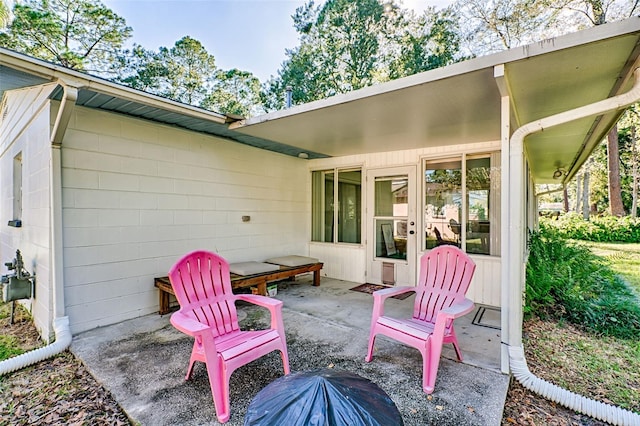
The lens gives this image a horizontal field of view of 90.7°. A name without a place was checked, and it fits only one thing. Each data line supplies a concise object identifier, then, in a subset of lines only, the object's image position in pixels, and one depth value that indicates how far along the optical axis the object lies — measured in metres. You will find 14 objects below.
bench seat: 3.85
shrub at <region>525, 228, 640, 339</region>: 3.85
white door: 5.22
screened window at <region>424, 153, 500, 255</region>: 4.55
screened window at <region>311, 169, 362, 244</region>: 5.92
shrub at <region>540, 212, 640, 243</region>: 12.59
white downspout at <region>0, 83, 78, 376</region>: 2.99
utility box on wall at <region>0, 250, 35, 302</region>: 3.60
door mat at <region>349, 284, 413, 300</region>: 4.89
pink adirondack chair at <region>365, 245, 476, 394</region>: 2.33
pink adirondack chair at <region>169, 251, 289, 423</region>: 2.03
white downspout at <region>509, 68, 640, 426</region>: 2.07
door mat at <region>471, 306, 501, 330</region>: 3.68
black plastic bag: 0.93
